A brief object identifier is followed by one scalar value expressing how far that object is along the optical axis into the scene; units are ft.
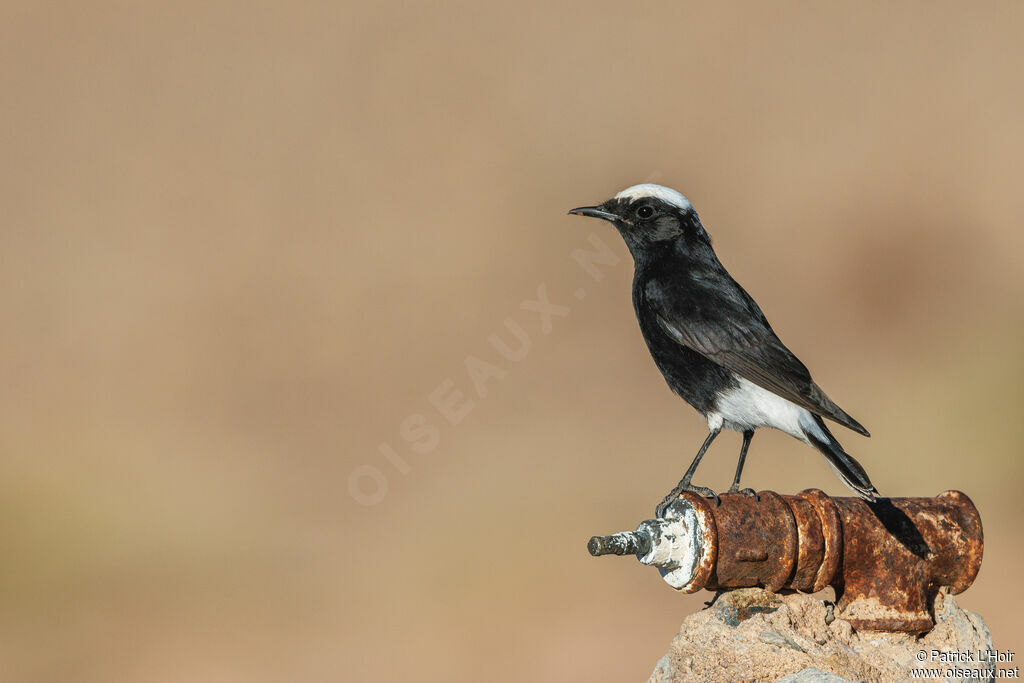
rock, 18.56
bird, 26.58
